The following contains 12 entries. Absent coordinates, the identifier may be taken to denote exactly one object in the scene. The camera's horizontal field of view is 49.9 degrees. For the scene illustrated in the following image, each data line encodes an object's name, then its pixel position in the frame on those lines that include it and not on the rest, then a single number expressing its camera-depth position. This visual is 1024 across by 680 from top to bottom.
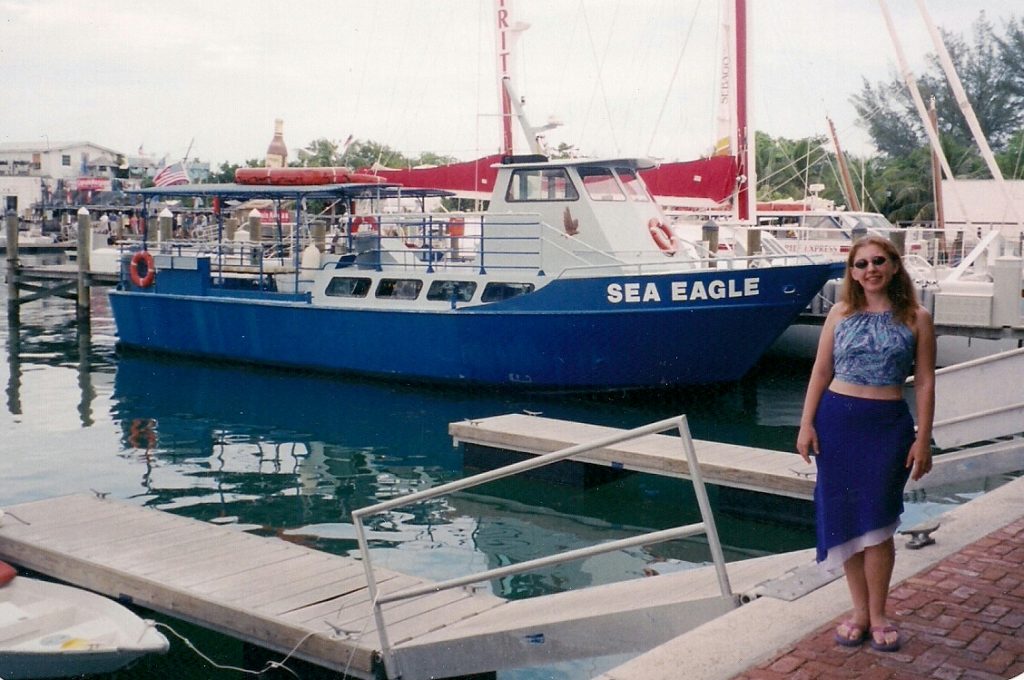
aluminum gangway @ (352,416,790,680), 5.30
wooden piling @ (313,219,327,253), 23.62
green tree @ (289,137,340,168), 67.68
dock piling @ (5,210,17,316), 27.83
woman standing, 4.48
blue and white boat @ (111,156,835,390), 16.00
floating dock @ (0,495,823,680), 5.45
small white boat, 6.15
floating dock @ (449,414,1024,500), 7.55
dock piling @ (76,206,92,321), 27.06
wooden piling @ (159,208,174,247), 29.54
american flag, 26.43
